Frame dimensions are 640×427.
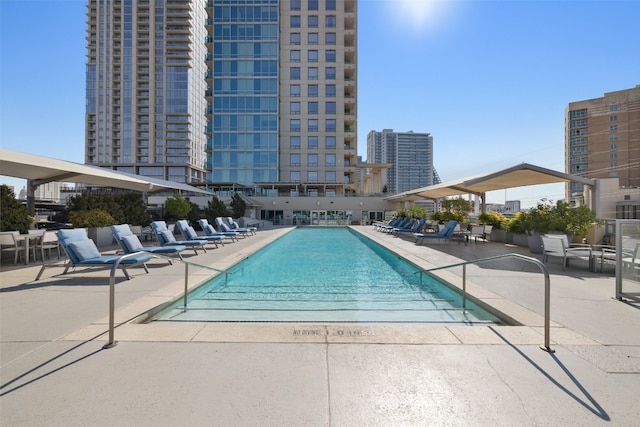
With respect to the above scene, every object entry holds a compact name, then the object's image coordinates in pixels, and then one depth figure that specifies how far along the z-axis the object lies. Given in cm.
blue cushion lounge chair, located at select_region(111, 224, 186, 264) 722
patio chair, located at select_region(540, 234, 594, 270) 693
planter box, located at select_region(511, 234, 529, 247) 1137
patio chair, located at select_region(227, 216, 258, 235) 1708
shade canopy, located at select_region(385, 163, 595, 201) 1027
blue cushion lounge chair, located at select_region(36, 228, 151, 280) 584
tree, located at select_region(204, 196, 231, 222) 2059
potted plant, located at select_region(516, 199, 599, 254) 913
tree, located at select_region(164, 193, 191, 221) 1559
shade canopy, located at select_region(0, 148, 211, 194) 705
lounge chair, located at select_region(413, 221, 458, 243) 1238
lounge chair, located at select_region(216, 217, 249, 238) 1505
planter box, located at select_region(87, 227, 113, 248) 992
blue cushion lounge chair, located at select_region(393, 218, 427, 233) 1527
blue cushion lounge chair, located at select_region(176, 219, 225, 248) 1089
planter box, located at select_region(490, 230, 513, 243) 1266
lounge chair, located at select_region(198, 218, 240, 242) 1266
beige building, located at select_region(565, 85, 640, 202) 6812
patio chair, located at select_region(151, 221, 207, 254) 883
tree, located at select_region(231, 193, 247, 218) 2513
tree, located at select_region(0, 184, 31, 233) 823
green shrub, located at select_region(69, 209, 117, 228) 991
